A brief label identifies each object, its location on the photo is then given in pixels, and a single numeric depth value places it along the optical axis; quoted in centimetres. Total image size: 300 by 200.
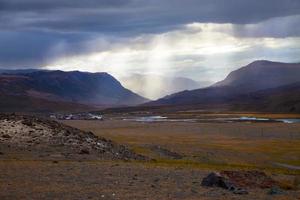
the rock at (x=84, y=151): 3891
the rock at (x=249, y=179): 2514
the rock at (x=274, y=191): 2361
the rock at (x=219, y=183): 2386
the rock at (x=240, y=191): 2311
